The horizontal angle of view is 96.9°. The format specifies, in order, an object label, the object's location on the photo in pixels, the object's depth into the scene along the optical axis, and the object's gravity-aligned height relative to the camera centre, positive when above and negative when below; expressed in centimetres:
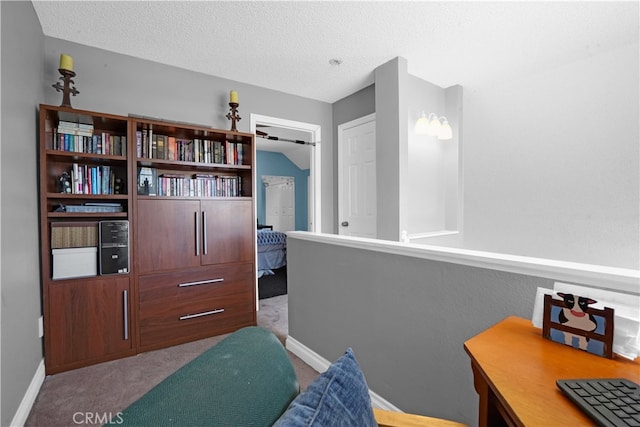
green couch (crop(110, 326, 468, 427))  52 -38
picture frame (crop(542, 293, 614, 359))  69 -30
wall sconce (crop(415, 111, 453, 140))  301 +85
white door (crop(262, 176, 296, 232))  823 +11
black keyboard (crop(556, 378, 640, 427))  48 -36
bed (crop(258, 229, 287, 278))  470 -75
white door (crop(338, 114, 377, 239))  332 +37
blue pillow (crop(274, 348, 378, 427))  51 -39
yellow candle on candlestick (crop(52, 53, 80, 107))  209 +100
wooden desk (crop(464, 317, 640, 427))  53 -38
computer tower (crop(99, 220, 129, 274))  215 -30
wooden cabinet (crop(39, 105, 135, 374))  200 -19
